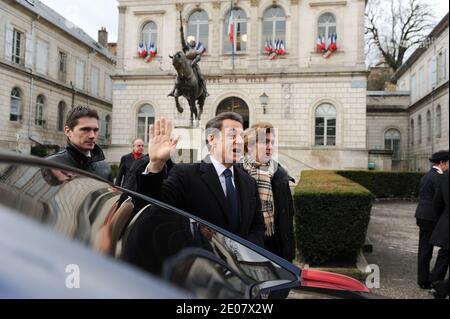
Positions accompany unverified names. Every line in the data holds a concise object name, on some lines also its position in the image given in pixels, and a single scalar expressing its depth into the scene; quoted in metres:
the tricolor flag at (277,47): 25.28
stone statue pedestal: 12.79
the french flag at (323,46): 24.77
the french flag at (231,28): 24.75
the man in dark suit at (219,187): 2.68
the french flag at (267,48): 25.34
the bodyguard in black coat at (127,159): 6.50
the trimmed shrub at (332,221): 5.53
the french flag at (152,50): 26.62
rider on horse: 12.32
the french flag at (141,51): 26.72
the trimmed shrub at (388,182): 15.90
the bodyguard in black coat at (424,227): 4.56
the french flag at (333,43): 24.56
